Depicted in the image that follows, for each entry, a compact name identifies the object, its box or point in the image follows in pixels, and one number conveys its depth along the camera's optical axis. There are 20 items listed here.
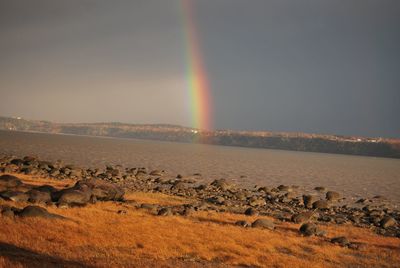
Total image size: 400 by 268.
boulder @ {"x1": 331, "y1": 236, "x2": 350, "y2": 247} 23.16
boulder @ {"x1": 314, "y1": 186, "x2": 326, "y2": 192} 56.81
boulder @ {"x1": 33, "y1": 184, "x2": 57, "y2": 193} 29.44
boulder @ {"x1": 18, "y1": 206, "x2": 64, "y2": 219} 21.52
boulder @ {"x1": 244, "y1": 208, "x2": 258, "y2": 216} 31.67
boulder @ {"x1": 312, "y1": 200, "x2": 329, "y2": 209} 38.25
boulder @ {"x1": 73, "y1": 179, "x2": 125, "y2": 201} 32.31
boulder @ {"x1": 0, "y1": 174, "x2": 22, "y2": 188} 31.55
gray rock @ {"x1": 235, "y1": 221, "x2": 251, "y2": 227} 26.41
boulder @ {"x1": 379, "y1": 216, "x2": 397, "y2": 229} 30.51
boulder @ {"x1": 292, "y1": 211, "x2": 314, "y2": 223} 29.71
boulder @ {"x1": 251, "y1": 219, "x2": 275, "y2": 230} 26.22
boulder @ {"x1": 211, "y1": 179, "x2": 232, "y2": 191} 48.78
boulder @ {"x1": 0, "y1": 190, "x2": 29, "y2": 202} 26.20
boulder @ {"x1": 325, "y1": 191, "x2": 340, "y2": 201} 45.89
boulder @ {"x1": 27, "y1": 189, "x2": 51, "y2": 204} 27.13
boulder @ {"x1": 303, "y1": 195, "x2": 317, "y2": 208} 39.02
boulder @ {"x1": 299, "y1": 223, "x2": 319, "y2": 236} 25.21
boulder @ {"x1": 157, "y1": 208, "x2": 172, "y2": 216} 27.67
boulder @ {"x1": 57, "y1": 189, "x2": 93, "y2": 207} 27.12
